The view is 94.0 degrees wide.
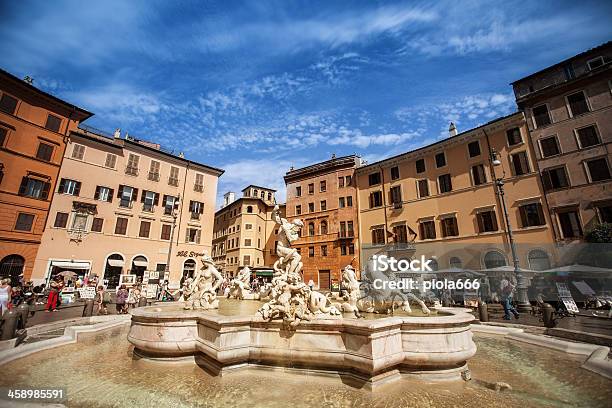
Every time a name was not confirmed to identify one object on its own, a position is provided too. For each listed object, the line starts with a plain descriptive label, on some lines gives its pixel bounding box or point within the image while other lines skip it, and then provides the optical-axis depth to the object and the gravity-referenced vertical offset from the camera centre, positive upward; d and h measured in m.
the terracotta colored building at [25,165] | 23.80 +9.99
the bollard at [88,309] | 11.09 -1.09
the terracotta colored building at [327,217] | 34.75 +8.06
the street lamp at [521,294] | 14.23 -0.65
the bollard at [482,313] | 10.52 -1.15
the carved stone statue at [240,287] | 10.98 -0.24
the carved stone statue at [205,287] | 7.37 -0.18
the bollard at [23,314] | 6.83 -0.82
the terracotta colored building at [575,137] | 20.84 +10.97
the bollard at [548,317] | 8.79 -1.09
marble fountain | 4.60 -1.02
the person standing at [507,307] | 12.05 -1.08
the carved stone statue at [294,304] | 5.16 -0.43
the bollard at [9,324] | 6.12 -0.93
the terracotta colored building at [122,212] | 26.41 +6.96
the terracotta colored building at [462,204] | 23.34 +7.14
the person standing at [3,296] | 8.33 -0.45
